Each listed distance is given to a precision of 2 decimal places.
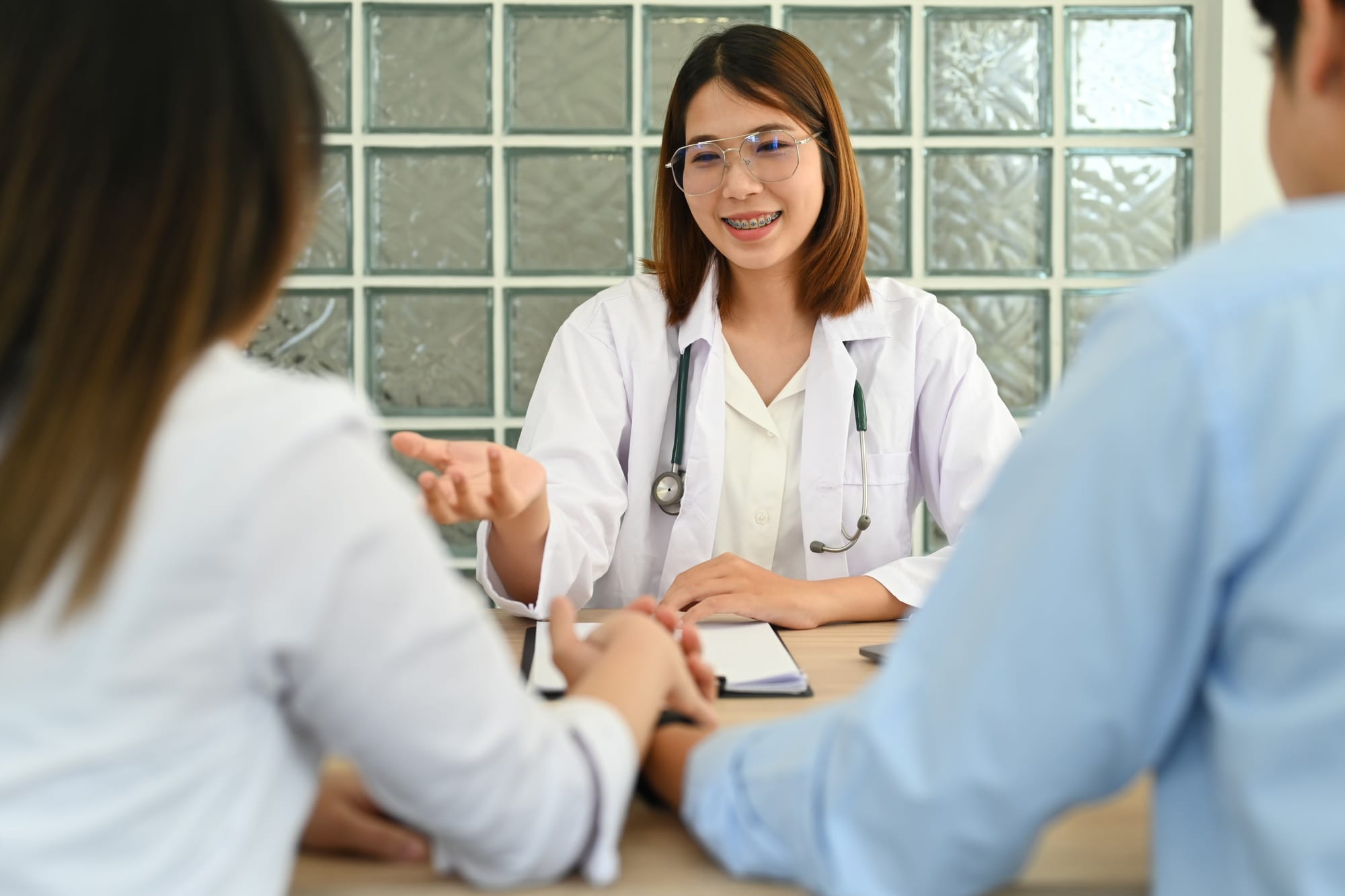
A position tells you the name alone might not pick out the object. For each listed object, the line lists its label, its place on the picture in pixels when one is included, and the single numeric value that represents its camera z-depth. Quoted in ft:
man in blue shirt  1.87
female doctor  6.35
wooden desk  2.58
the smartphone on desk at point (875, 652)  4.45
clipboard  3.95
